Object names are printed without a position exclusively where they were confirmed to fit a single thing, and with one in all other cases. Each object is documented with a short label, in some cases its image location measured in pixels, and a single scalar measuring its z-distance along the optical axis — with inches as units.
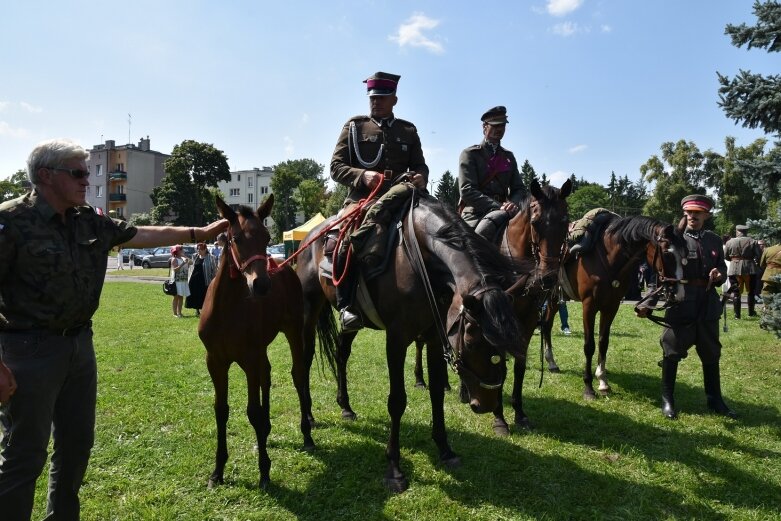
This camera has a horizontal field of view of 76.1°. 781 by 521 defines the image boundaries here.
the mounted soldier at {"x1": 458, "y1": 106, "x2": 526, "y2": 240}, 234.4
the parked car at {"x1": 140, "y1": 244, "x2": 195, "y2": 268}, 1485.0
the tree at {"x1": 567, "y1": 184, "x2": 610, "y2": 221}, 3656.5
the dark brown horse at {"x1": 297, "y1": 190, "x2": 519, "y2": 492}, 131.6
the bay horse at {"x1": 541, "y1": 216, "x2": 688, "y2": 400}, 245.8
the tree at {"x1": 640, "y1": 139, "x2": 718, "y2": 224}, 1498.5
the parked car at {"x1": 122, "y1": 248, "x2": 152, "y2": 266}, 1494.8
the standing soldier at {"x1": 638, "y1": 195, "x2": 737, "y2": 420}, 223.8
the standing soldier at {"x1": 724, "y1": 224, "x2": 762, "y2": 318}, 533.3
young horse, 159.3
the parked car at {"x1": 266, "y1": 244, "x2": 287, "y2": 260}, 1322.6
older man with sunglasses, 101.3
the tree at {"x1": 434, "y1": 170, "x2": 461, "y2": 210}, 2659.9
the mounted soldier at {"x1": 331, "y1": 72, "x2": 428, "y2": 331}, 199.4
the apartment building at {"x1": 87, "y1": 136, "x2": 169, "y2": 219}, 2679.6
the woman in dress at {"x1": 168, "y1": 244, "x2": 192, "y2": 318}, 551.5
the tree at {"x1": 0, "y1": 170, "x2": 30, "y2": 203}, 2468.0
